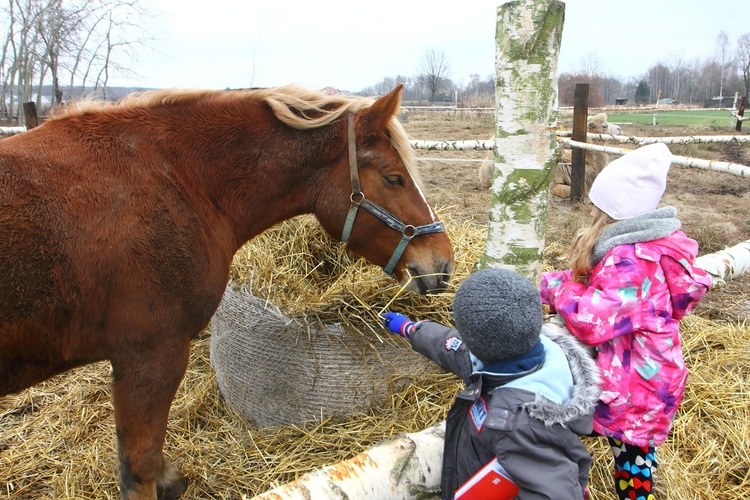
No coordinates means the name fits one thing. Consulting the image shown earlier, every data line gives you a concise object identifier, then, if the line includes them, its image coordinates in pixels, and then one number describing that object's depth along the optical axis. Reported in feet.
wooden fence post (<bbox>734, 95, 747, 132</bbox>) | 61.93
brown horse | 5.66
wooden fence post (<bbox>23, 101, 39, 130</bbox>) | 25.03
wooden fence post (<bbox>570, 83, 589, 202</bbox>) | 24.75
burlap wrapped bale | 8.13
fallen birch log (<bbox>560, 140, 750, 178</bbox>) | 10.71
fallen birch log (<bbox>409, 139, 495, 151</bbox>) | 17.83
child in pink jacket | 5.73
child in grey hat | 4.33
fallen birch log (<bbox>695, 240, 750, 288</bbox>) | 8.82
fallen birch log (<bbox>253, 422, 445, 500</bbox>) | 4.41
